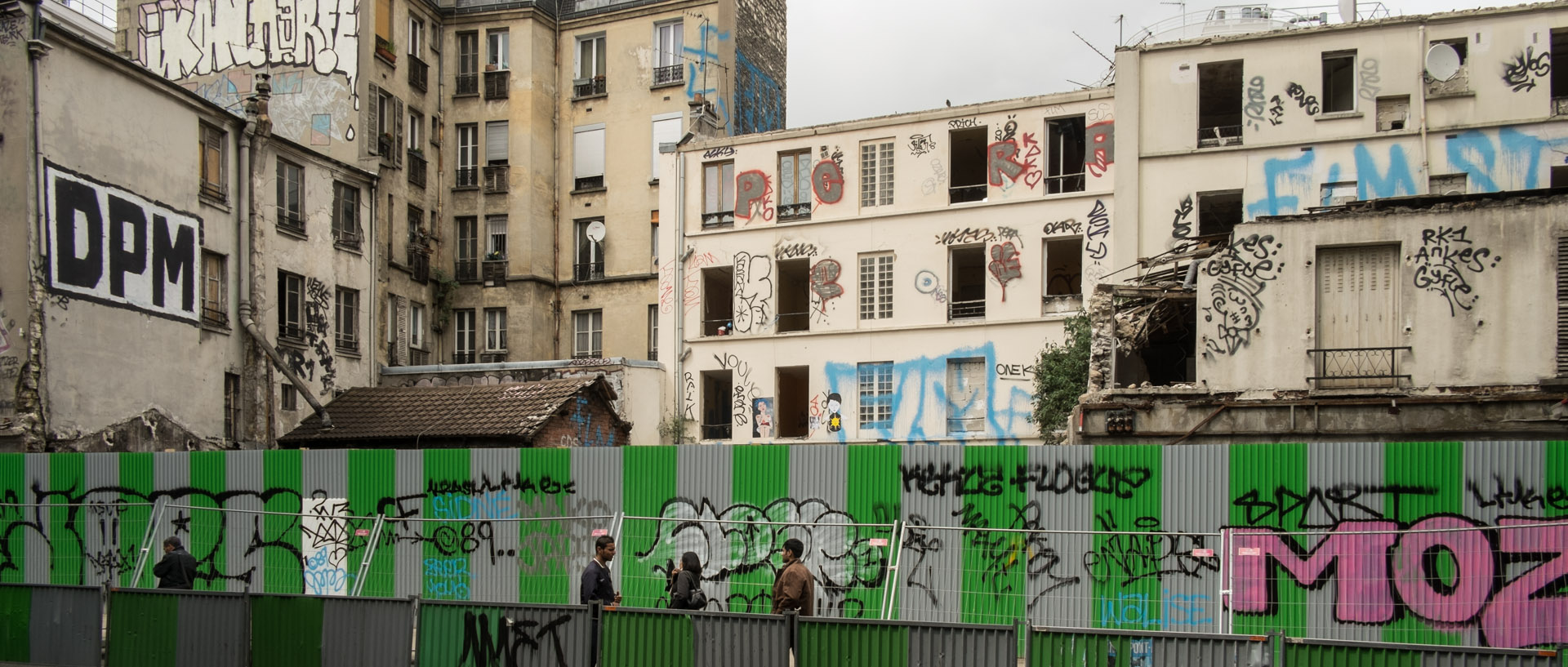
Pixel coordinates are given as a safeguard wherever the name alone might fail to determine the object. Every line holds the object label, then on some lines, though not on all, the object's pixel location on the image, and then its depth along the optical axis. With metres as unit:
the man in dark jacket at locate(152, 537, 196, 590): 16.55
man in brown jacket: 13.35
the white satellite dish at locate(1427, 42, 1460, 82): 27.08
